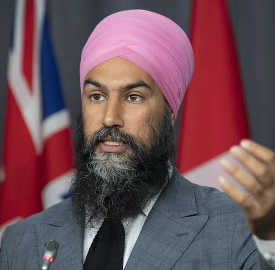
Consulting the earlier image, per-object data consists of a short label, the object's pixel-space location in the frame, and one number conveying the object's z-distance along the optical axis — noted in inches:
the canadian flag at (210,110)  211.8
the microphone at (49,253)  126.3
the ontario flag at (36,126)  216.9
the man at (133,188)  125.2
